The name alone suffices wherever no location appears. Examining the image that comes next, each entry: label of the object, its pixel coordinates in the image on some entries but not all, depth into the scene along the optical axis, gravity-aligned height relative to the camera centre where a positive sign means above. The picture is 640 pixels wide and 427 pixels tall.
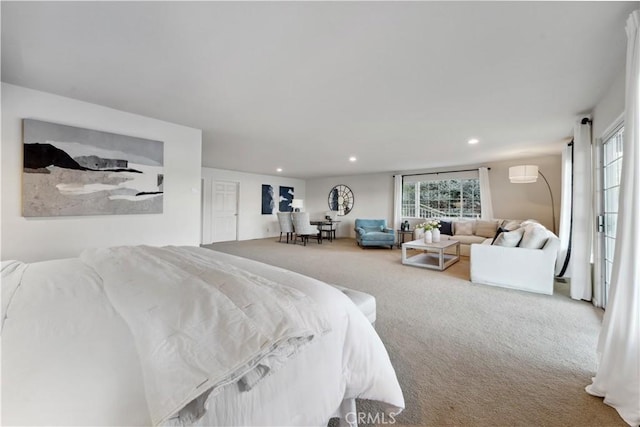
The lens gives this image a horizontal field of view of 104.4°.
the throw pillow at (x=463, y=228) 6.09 -0.32
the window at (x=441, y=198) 6.69 +0.51
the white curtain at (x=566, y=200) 3.76 +0.25
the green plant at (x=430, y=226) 4.89 -0.22
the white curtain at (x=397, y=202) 7.70 +0.39
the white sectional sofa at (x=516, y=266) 3.29 -0.70
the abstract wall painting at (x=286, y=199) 9.18 +0.53
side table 6.95 -0.58
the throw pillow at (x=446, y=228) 6.39 -0.33
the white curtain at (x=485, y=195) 6.25 +0.52
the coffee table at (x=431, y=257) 4.50 -0.91
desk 8.17 -0.54
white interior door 7.39 +0.04
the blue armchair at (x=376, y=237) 6.70 -0.61
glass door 2.60 +0.17
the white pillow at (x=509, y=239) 3.64 -0.34
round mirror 8.88 +0.54
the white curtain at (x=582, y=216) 2.97 +0.01
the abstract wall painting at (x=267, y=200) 8.62 +0.46
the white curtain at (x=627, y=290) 1.41 -0.43
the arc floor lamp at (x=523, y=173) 4.37 +0.76
